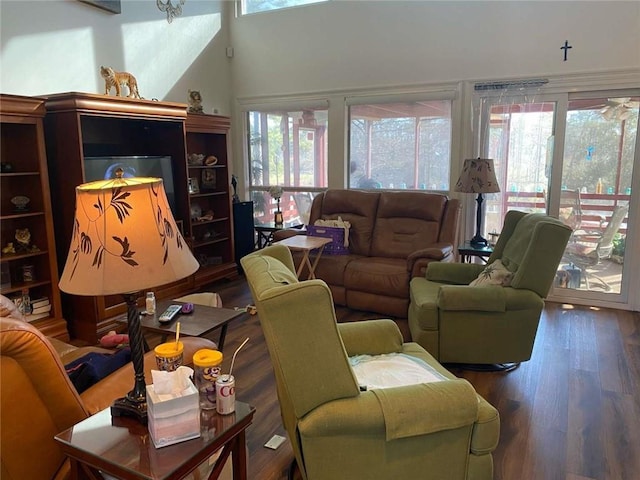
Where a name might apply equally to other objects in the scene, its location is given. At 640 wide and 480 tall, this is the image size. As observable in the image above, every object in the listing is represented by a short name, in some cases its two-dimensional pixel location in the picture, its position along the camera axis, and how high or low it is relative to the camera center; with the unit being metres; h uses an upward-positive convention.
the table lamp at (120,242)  1.29 -0.19
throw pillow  3.04 -0.70
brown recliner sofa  3.93 -0.65
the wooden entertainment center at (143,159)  3.45 +0.11
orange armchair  1.29 -0.69
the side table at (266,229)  5.37 -0.65
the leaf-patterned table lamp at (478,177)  4.00 -0.05
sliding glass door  4.15 +0.01
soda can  1.49 -0.72
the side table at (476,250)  3.99 -0.69
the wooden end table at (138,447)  1.28 -0.79
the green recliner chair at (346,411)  1.49 -0.82
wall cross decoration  4.16 +1.11
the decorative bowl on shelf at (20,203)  3.35 -0.20
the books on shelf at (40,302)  3.44 -0.95
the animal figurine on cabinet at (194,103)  5.04 +0.78
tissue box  1.31 -0.70
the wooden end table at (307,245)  3.97 -0.62
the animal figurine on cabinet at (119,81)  3.77 +0.78
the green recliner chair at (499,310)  2.84 -0.88
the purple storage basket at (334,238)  4.48 -0.63
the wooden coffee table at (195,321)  2.60 -0.86
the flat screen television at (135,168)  3.63 +0.06
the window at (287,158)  5.58 +0.19
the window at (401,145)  4.86 +0.29
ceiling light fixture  4.51 +1.66
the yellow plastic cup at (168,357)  1.44 -0.57
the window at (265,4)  5.39 +2.02
